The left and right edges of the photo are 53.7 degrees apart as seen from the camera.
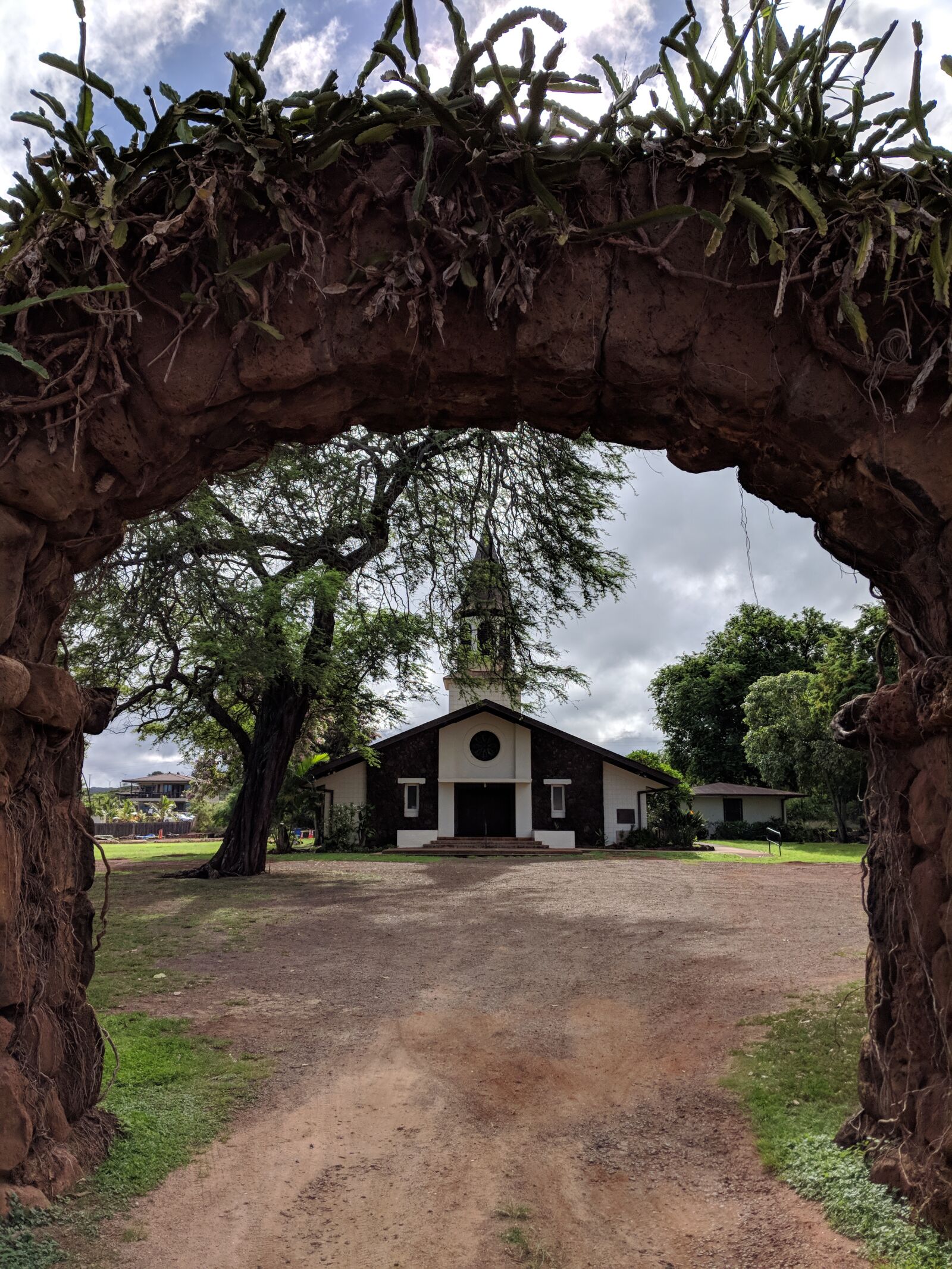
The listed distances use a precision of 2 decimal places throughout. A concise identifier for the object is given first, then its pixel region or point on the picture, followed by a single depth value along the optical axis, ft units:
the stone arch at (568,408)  12.98
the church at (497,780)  100.07
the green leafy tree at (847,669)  91.54
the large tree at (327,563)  44.68
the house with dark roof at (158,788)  313.32
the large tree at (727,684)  170.50
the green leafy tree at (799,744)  108.88
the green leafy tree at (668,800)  102.53
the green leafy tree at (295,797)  92.94
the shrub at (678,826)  98.63
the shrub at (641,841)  98.27
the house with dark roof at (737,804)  136.56
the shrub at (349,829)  97.09
